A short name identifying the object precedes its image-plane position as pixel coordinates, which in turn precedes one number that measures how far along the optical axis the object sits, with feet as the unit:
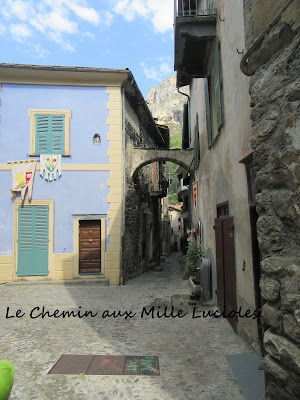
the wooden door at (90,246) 30.83
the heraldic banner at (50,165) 31.09
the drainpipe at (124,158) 31.24
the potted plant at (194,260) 23.86
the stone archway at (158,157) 35.91
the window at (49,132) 31.32
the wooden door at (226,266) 14.99
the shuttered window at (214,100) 16.92
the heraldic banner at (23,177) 30.73
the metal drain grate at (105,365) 10.80
